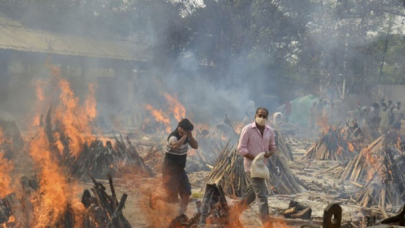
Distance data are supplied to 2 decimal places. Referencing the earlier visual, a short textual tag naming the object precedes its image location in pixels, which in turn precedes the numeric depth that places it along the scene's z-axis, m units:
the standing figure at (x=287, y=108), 29.89
